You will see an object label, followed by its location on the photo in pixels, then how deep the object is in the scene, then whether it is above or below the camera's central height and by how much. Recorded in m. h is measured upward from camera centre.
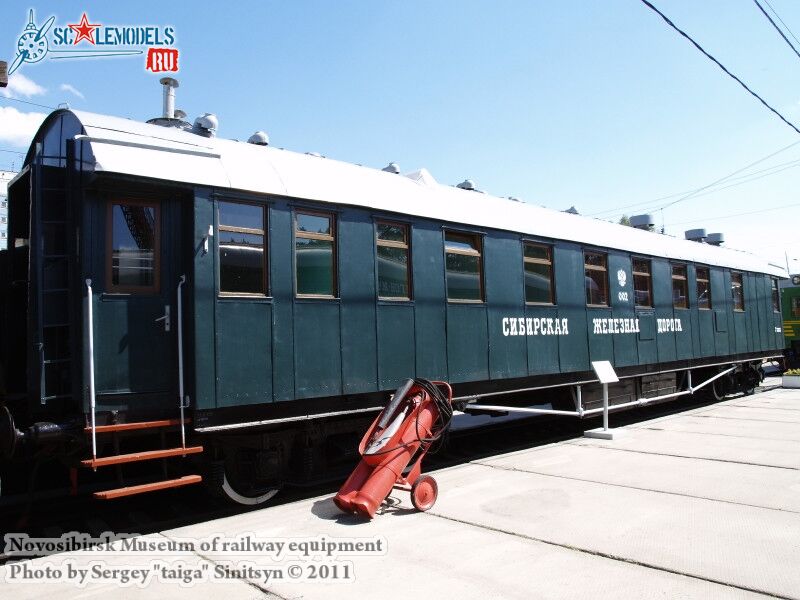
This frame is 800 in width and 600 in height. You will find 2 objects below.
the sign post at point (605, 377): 9.66 -0.54
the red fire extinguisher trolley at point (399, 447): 5.64 -0.90
